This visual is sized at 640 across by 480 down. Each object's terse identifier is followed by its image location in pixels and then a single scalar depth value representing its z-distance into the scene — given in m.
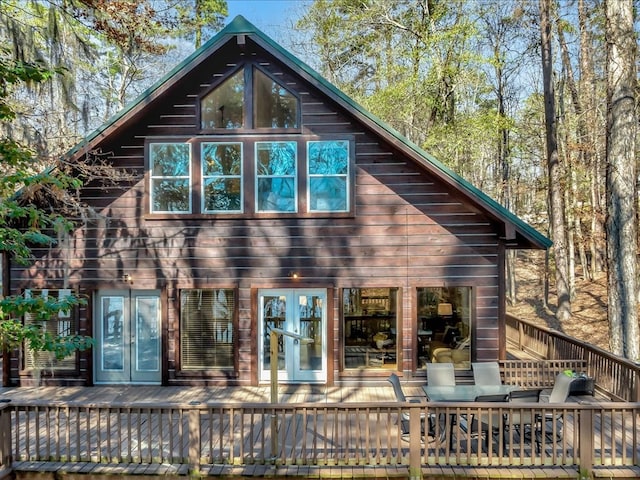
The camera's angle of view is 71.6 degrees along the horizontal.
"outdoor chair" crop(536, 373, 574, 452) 6.15
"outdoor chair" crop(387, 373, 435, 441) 5.87
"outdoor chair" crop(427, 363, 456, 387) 7.11
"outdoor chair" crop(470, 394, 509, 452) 5.26
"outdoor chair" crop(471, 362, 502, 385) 7.25
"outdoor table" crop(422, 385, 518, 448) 6.25
